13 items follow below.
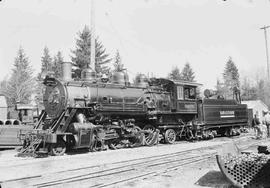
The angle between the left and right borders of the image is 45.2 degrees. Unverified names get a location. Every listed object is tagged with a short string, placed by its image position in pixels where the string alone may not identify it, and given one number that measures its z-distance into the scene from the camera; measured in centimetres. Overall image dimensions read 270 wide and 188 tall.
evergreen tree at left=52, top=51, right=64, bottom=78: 4909
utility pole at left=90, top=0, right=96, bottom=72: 2138
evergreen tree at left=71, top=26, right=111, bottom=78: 4225
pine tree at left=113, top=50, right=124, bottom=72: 6134
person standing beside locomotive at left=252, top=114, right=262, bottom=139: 1897
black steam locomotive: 1378
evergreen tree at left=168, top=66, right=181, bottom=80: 6811
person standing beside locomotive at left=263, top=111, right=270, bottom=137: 1917
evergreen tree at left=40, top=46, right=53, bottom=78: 5500
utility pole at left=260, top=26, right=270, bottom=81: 3855
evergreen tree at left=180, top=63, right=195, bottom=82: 7162
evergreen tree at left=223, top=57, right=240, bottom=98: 7862
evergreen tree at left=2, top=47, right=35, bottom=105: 4700
